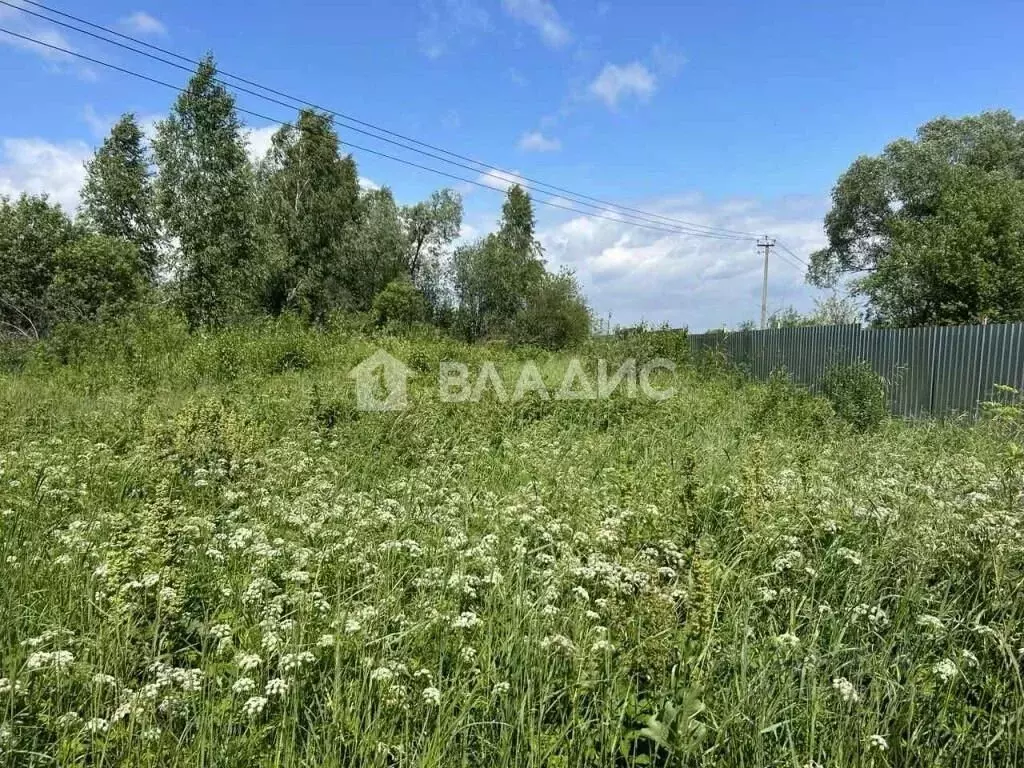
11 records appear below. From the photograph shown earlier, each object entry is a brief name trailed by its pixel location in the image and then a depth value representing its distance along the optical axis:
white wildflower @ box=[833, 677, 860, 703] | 1.53
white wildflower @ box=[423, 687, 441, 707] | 1.53
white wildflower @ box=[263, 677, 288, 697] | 1.48
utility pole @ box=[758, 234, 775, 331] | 29.27
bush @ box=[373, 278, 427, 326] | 25.91
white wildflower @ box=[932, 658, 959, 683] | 1.58
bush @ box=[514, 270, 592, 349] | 25.48
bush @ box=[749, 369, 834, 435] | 7.13
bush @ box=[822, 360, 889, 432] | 8.06
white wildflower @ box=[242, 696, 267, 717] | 1.40
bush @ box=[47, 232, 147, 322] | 17.20
